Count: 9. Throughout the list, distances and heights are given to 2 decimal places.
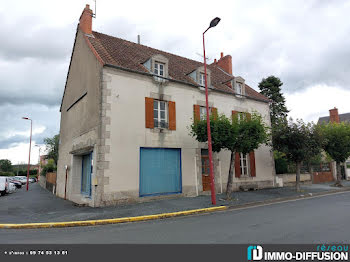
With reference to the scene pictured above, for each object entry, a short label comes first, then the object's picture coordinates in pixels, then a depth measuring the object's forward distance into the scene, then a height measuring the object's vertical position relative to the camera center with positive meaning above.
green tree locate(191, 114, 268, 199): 10.95 +1.37
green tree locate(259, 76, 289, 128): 30.31 +8.96
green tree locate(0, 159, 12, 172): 65.00 +0.03
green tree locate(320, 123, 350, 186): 18.31 +1.44
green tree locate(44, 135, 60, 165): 36.03 +3.09
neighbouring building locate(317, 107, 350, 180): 25.61 +5.68
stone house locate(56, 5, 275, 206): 11.00 +2.02
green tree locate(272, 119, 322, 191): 14.70 +1.31
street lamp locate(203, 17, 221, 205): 9.95 +0.95
